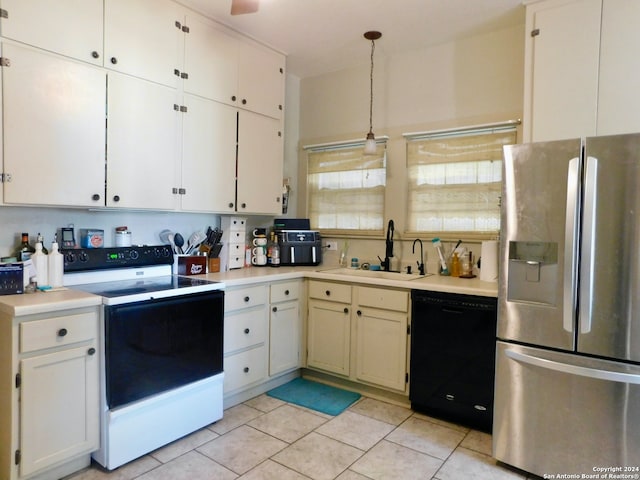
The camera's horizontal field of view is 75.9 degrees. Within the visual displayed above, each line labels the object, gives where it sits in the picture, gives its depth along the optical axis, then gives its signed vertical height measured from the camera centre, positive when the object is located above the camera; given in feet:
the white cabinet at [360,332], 9.39 -2.50
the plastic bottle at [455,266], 10.23 -0.84
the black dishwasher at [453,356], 8.13 -2.57
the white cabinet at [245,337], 9.05 -2.51
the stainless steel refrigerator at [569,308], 6.04 -1.16
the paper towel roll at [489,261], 9.12 -0.62
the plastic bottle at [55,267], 7.21 -0.78
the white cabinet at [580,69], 7.54 +3.23
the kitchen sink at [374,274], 10.13 -1.13
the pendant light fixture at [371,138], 10.24 +2.34
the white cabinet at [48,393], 5.93 -2.58
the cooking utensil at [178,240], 9.81 -0.34
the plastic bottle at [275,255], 11.63 -0.76
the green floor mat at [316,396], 9.48 -4.08
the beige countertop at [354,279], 8.43 -1.14
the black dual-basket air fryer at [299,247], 11.71 -0.53
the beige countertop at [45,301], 5.85 -1.18
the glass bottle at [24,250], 7.18 -0.50
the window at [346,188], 12.02 +1.28
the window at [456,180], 10.07 +1.36
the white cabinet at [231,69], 9.34 +3.96
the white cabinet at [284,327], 10.11 -2.50
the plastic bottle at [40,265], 7.04 -0.73
